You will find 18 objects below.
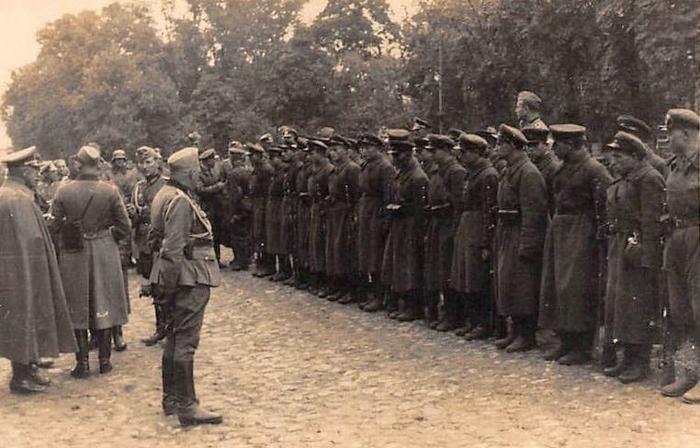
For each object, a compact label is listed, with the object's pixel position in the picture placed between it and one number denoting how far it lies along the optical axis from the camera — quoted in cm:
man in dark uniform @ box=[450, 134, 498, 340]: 906
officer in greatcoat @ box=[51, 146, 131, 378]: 809
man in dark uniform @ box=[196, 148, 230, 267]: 1498
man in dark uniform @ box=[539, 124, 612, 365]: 786
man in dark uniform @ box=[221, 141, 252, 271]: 1523
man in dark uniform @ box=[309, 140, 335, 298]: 1234
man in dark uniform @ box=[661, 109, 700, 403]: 644
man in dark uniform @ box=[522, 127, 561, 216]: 844
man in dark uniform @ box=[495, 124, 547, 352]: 834
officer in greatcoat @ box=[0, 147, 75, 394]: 750
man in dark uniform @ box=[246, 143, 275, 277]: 1431
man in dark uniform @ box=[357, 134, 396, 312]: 1091
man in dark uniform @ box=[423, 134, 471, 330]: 970
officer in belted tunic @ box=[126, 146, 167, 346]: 964
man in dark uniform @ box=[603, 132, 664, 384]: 704
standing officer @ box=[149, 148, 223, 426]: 636
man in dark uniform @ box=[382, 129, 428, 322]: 1020
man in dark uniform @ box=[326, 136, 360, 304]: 1171
